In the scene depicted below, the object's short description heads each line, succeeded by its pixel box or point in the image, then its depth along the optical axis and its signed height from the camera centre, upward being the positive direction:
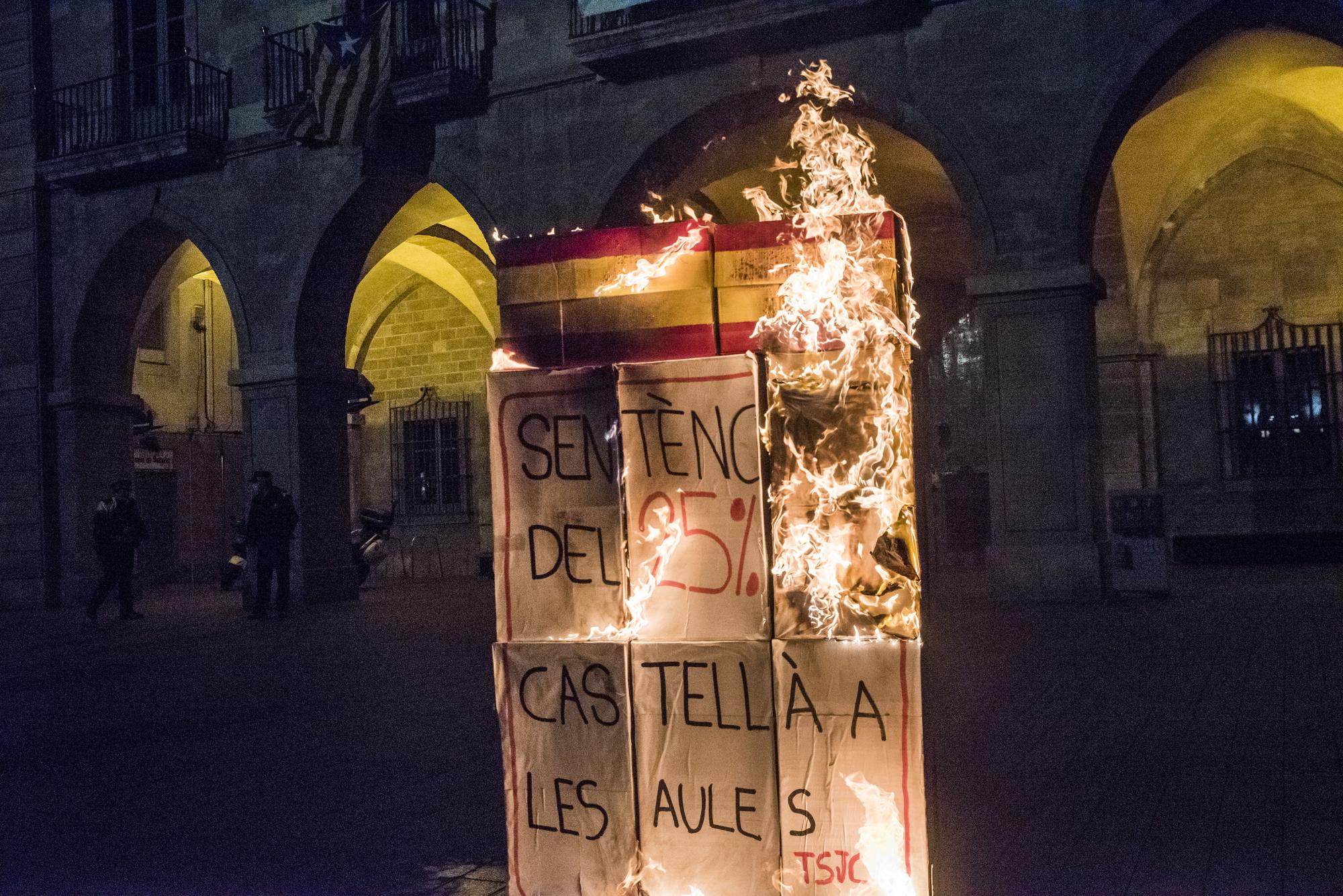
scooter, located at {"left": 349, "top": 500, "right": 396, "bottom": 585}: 20.36 -0.67
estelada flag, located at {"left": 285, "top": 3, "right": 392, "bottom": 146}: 14.72 +4.89
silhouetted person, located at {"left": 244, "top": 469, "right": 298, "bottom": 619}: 14.64 -0.42
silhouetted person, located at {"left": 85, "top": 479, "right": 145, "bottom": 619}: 15.38 -0.39
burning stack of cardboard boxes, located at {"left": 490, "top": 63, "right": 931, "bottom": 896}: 3.02 -0.19
